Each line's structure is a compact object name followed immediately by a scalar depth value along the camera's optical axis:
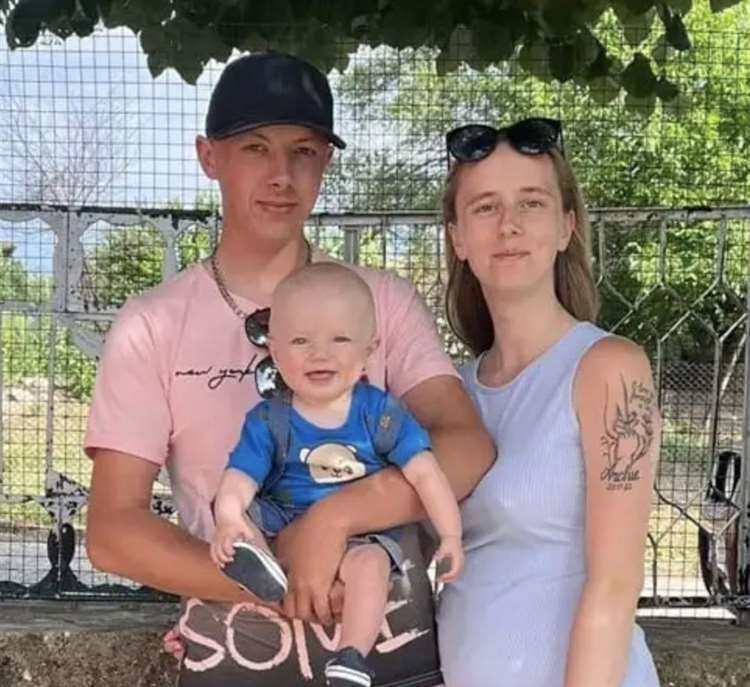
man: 1.74
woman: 1.69
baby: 1.65
